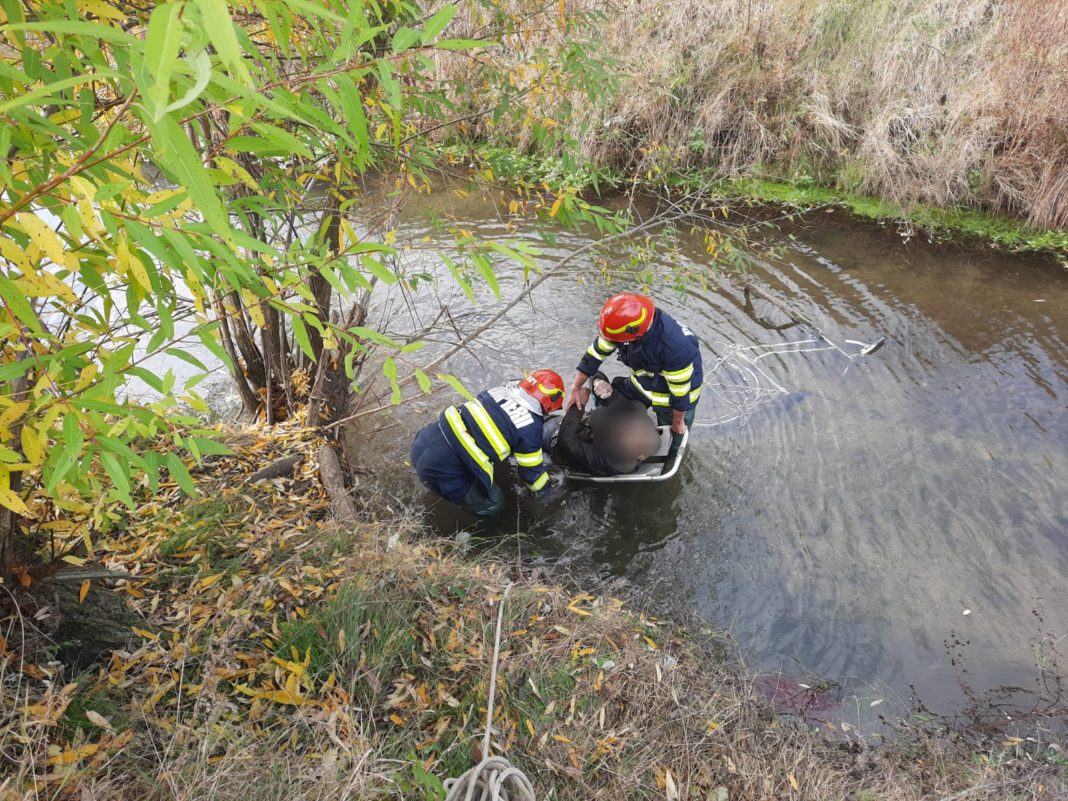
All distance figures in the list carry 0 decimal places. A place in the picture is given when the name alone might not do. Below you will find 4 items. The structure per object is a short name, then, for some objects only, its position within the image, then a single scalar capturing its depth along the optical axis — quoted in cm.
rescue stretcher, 553
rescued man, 554
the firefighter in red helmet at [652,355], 506
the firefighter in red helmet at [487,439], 471
